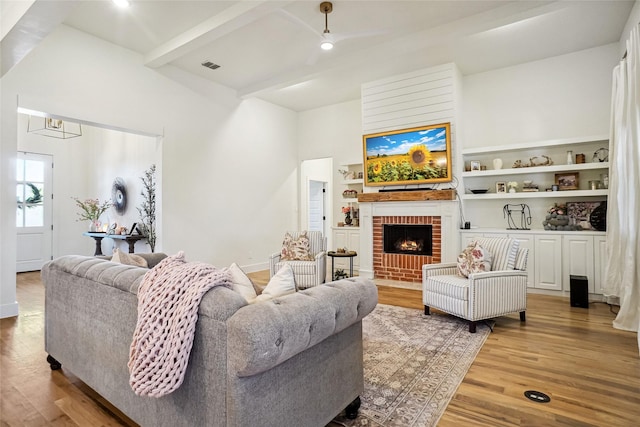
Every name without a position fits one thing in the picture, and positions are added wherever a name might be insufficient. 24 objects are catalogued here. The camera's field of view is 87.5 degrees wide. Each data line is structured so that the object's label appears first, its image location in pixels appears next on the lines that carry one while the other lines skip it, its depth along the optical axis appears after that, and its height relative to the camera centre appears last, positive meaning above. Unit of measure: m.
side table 4.91 -0.59
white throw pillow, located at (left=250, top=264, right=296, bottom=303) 1.74 -0.38
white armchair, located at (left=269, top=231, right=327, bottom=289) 4.67 -0.78
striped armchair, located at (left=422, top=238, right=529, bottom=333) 3.28 -0.75
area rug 1.97 -1.16
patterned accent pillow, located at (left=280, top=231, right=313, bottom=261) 4.93 -0.53
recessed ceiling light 3.47 +2.21
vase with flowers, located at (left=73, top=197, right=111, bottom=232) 6.61 +0.09
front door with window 6.75 +0.04
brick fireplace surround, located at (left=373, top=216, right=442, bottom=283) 5.32 -0.73
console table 5.56 -0.41
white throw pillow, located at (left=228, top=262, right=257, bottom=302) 1.74 -0.37
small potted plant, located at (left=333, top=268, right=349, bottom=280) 4.70 -0.86
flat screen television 5.24 +0.97
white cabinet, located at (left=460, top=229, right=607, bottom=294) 4.33 -0.56
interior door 8.12 +0.22
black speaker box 4.08 -0.94
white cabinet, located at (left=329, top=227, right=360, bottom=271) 6.47 -0.52
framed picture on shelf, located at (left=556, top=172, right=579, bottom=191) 4.73 +0.49
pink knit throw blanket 1.36 -0.47
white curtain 3.13 +0.18
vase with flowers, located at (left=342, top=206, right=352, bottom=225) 6.74 -0.02
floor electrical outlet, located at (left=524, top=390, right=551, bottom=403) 2.11 -1.17
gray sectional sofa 1.27 -0.65
